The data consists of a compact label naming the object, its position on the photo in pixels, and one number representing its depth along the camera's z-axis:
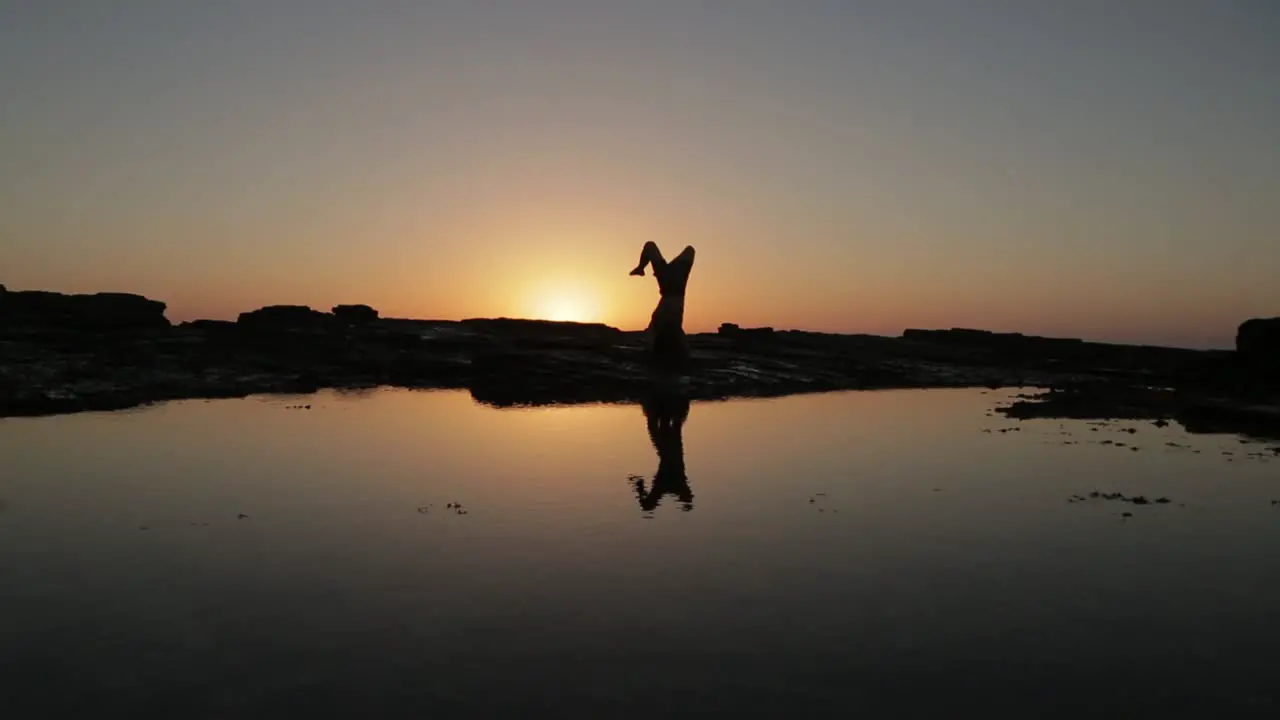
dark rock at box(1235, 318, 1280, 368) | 52.22
